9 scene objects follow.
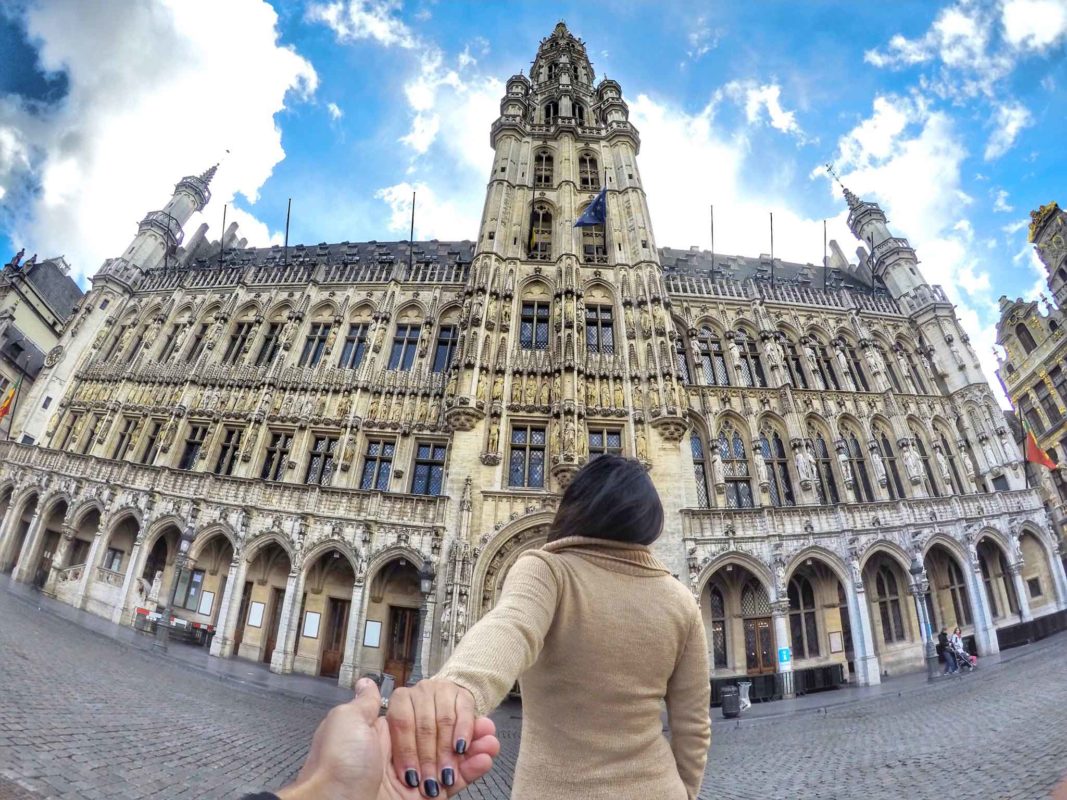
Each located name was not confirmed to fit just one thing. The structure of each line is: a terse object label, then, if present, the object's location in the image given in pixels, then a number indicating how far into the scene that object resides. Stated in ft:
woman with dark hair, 5.54
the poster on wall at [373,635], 47.70
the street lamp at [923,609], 46.29
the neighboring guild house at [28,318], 81.20
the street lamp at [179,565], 46.88
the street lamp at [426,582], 44.94
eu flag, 63.98
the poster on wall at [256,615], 50.65
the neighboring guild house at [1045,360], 85.40
